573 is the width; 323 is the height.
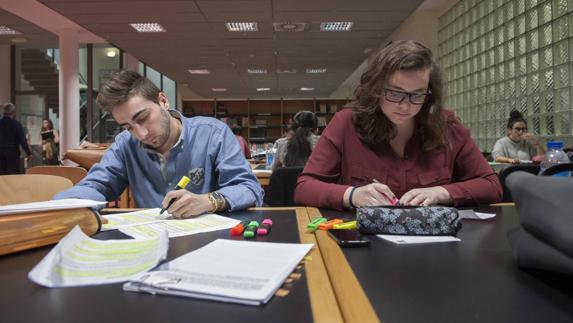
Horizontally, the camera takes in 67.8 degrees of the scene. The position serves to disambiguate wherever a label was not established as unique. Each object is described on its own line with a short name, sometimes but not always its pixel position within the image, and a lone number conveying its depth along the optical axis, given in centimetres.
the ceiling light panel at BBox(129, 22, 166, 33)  611
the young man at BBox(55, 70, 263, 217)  140
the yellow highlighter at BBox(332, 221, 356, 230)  94
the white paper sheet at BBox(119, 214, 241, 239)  93
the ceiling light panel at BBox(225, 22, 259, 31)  608
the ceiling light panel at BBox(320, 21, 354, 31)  608
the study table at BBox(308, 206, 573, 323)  49
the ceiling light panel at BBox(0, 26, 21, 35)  691
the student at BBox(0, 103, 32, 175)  598
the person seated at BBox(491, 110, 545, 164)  396
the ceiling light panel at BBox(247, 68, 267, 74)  959
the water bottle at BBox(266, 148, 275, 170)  414
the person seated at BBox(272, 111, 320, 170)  338
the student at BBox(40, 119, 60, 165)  762
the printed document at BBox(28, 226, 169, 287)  61
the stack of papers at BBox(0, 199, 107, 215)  82
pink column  697
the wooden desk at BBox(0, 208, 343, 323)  48
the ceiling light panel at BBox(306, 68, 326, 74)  975
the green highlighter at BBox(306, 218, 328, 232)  95
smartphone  81
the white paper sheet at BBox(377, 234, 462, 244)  84
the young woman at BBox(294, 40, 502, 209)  133
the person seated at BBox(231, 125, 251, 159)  573
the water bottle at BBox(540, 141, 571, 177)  262
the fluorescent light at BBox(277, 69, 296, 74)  981
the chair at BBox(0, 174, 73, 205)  152
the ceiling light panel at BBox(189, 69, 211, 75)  984
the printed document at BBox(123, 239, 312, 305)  53
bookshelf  1029
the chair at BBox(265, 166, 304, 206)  216
